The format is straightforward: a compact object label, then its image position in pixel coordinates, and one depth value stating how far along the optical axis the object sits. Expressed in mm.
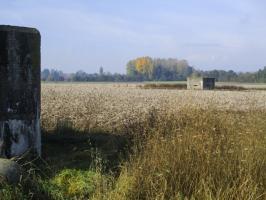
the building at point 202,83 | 52322
